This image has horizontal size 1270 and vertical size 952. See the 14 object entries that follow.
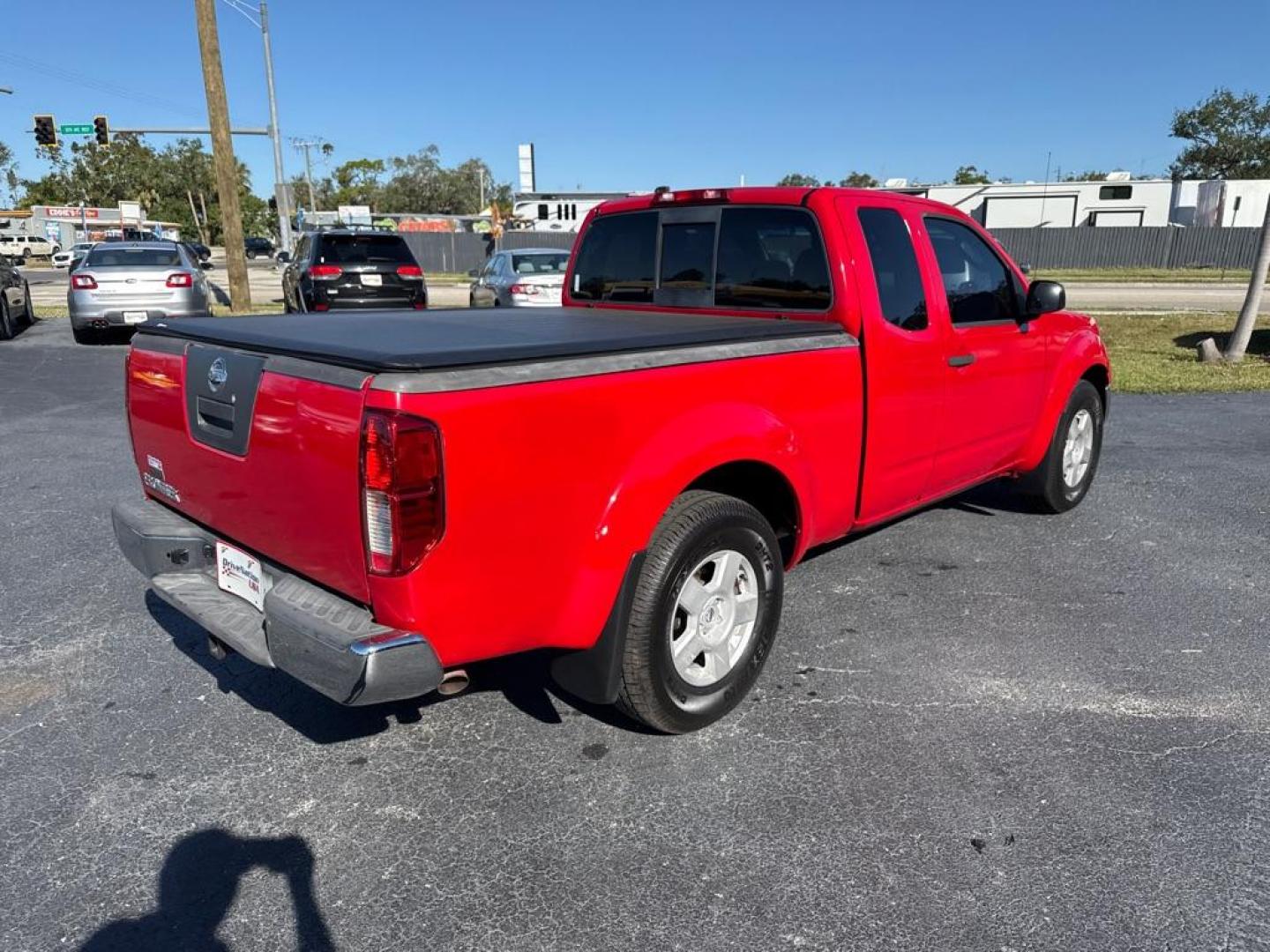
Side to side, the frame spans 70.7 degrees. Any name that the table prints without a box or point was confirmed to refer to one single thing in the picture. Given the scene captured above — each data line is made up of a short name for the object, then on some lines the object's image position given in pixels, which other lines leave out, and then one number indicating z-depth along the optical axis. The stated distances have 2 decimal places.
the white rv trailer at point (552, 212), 50.16
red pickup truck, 2.37
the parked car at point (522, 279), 13.10
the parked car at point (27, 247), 65.55
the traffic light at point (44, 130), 26.95
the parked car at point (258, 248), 72.44
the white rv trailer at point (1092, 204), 45.09
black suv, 13.90
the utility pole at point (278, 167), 27.11
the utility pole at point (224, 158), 16.38
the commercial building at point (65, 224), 70.94
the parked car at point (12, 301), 14.71
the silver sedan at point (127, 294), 13.27
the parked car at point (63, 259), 48.19
